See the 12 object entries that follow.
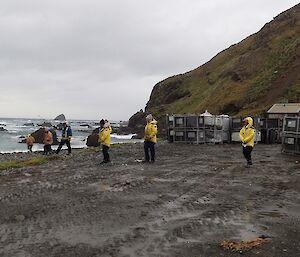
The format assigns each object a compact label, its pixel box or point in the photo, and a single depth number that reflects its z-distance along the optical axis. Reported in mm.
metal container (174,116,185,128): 19431
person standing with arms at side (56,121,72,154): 15027
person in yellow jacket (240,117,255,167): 10464
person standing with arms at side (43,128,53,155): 18854
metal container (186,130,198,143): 19329
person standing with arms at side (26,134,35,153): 24255
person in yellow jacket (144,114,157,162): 11362
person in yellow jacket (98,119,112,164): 11502
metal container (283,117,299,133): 14165
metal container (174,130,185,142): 19662
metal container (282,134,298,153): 14219
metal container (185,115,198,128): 19188
